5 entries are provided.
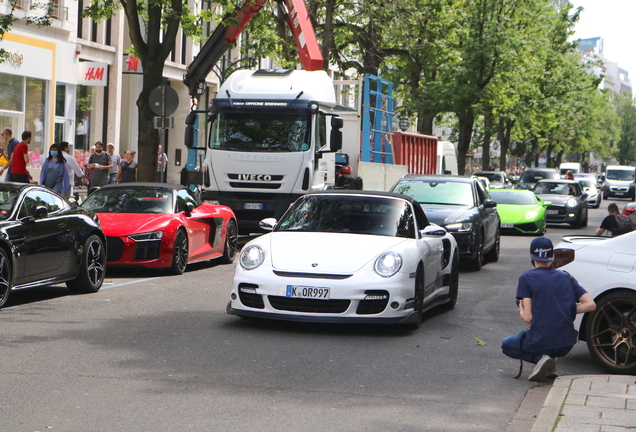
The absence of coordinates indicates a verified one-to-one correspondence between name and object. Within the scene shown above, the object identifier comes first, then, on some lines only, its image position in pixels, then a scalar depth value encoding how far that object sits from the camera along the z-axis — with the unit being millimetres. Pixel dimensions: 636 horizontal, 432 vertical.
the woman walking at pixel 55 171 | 19688
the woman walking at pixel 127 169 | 24234
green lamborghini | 26016
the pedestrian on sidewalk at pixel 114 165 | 24422
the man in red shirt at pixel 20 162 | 19322
